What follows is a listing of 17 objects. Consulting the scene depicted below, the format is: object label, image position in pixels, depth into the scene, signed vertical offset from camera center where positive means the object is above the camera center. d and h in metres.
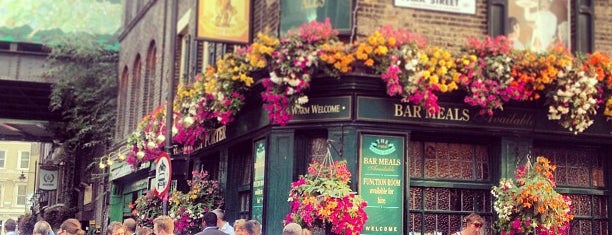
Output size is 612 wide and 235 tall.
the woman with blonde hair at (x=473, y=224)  9.46 +0.21
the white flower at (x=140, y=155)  16.83 +1.56
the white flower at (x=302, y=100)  11.66 +1.89
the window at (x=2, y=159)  74.75 +6.11
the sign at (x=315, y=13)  12.28 +3.34
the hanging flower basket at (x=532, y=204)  11.40 +0.55
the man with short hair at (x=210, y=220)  9.70 +0.17
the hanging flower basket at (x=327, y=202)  10.84 +0.47
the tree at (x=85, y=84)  25.36 +4.42
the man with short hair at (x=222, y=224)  12.37 +0.17
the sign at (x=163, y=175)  12.05 +0.85
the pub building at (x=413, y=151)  11.78 +1.34
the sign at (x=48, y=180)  35.41 +2.12
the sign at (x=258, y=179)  12.98 +0.89
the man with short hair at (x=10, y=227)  11.59 +0.03
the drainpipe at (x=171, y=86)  13.32 +2.34
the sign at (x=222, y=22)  13.91 +3.52
